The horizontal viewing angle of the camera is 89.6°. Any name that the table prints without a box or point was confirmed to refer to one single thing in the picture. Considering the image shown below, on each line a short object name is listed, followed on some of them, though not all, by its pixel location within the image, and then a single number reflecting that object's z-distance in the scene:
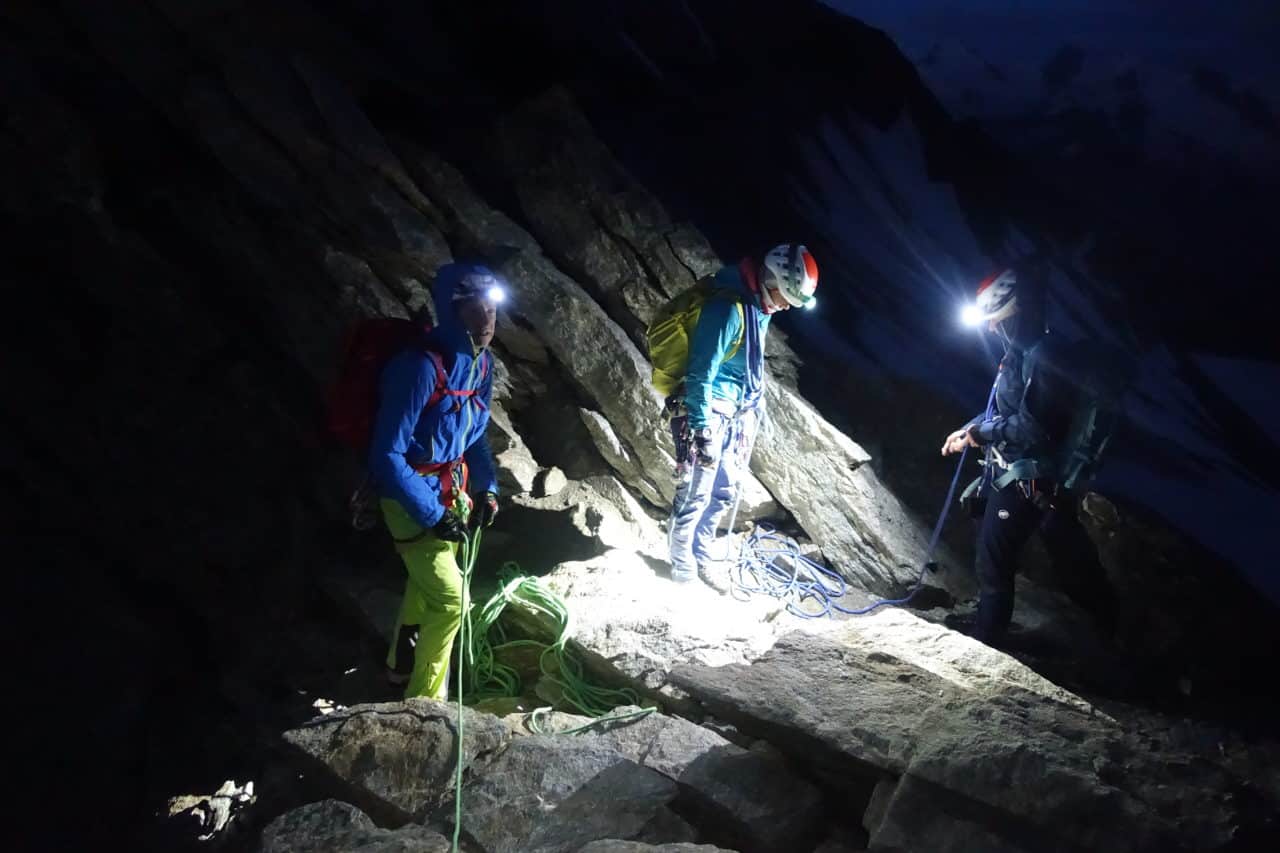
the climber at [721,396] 4.97
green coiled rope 4.47
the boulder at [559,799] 2.77
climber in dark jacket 4.56
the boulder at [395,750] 3.30
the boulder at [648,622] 4.43
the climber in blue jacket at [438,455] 3.77
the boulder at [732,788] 2.80
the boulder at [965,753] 2.32
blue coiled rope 5.95
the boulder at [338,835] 2.71
